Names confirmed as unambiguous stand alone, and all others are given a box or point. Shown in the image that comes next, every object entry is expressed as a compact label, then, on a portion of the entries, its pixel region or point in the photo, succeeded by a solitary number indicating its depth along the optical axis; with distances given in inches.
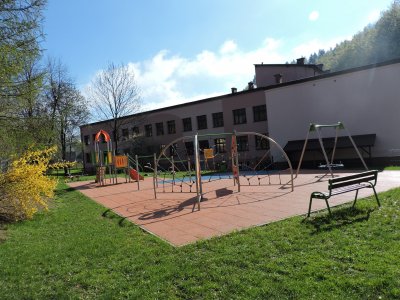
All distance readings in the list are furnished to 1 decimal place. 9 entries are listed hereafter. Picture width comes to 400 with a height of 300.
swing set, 593.4
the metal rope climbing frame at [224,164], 551.5
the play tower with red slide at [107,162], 803.6
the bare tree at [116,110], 1672.0
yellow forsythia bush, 354.6
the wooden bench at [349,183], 294.7
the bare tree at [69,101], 1309.2
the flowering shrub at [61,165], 399.9
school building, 940.0
